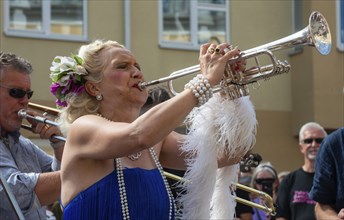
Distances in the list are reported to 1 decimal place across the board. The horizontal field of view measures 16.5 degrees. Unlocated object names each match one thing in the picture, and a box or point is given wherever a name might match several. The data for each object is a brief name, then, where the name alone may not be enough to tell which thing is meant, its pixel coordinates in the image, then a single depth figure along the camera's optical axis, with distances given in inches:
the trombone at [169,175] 280.5
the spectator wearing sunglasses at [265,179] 490.4
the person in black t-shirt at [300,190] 426.0
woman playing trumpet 209.1
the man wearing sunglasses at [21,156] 267.0
